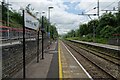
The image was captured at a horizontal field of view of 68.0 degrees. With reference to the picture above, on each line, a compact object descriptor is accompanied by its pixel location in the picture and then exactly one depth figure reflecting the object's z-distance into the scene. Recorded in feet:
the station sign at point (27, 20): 13.66
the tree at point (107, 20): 110.34
